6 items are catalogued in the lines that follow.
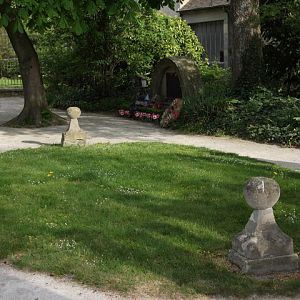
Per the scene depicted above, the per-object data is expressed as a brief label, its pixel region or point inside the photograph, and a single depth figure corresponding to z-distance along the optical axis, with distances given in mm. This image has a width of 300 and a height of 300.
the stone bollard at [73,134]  11891
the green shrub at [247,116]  12750
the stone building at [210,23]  24844
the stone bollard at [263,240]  4879
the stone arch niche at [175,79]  16656
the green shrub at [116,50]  20047
